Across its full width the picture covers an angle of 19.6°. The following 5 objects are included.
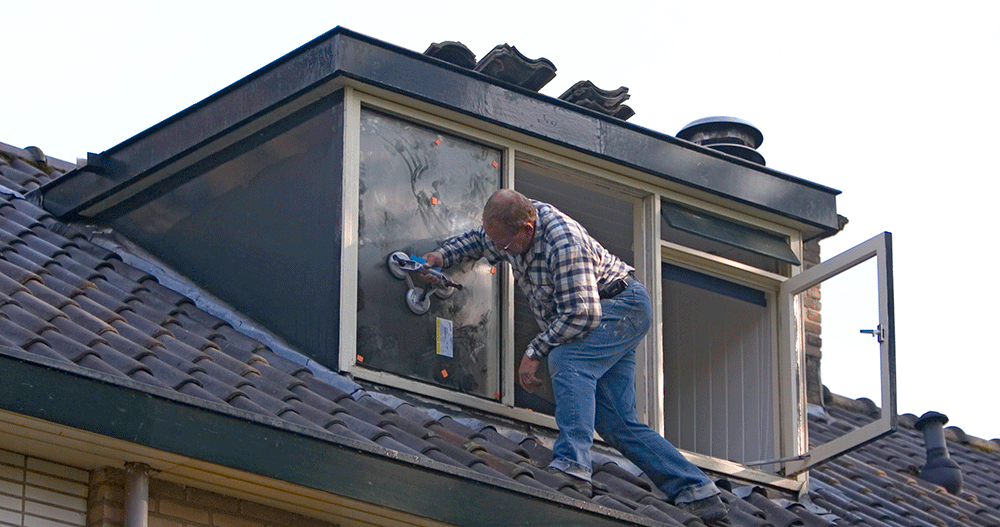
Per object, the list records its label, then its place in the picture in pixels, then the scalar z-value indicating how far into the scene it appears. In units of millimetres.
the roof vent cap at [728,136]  18207
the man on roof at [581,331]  13738
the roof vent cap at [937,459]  20390
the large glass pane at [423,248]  14208
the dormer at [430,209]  14324
